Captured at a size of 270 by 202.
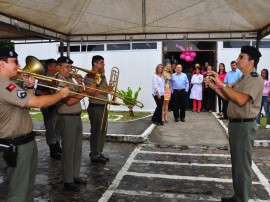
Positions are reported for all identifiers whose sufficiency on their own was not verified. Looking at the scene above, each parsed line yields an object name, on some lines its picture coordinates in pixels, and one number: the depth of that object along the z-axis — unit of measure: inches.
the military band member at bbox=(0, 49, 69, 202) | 112.4
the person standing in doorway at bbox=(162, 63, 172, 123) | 378.3
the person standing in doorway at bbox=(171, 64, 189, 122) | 382.6
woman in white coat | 443.2
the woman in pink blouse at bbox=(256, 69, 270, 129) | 355.1
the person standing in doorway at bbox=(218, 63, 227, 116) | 402.3
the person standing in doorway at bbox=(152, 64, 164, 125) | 349.7
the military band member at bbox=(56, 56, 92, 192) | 172.2
